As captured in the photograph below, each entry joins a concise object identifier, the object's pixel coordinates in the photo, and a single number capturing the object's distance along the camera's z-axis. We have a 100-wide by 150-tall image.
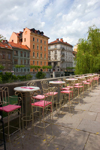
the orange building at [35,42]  48.95
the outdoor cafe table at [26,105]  3.38
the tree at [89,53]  17.00
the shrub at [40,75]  41.81
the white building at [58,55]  63.94
